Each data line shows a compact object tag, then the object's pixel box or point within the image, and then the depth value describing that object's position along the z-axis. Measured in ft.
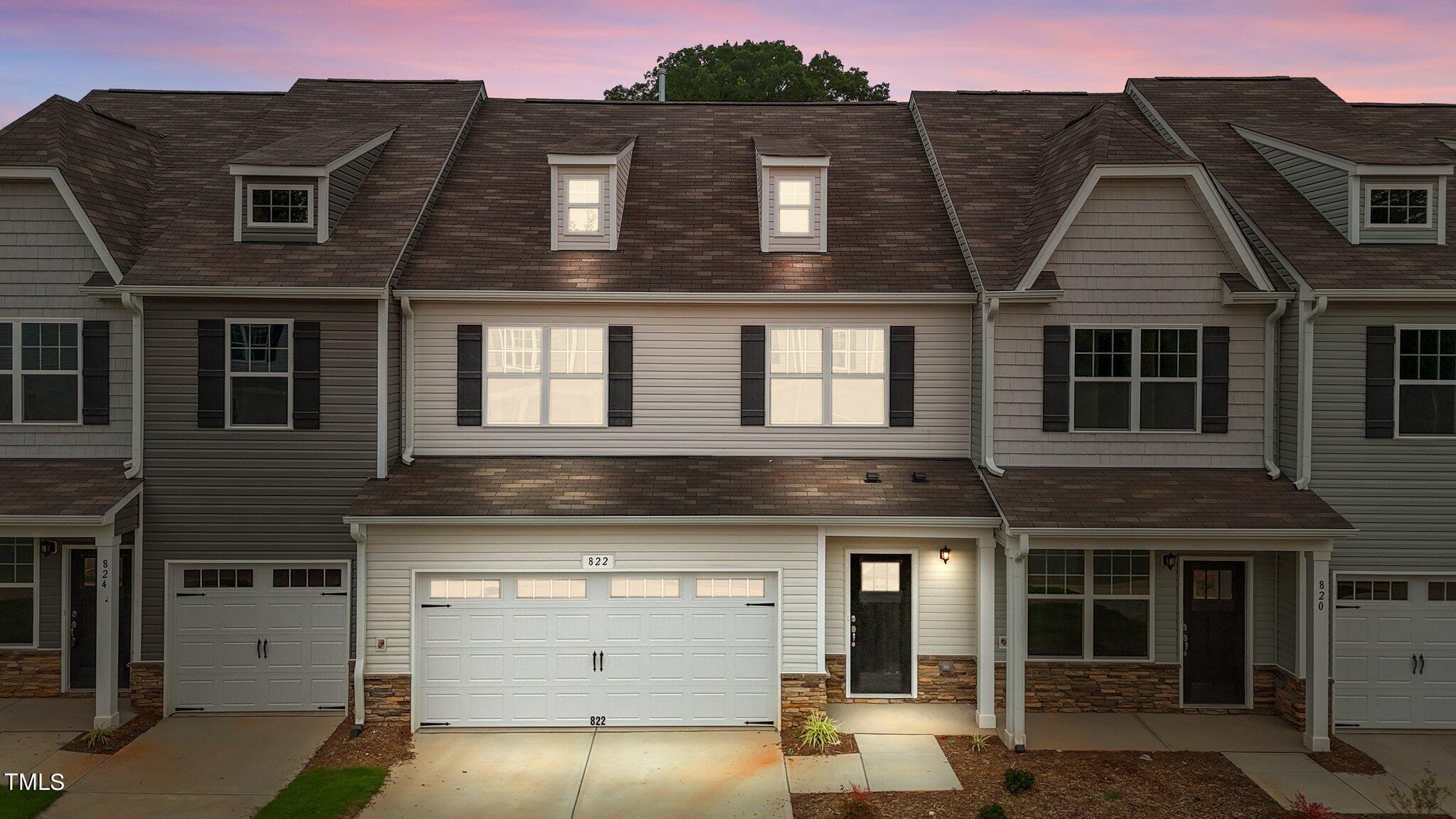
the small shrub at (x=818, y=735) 41.70
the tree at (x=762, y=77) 107.45
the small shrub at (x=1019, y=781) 37.37
